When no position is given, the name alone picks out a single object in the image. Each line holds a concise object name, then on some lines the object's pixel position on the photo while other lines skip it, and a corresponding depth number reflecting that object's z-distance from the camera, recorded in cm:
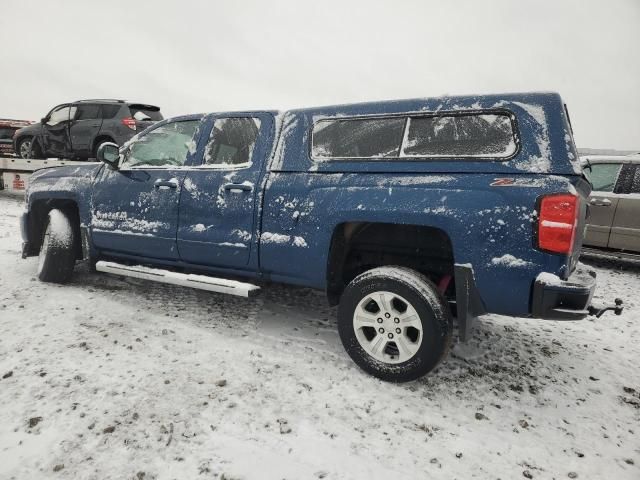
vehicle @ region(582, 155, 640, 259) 586
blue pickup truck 228
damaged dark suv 866
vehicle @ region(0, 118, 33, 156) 1284
